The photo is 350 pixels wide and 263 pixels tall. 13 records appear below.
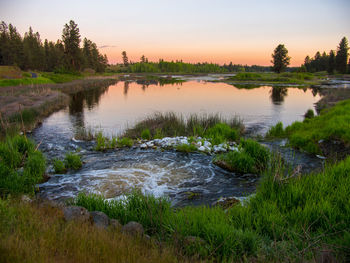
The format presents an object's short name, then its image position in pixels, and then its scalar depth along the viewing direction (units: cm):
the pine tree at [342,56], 9362
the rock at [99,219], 438
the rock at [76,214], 436
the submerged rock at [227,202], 637
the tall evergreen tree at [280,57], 9081
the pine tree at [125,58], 18938
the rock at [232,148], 1207
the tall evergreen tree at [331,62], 9806
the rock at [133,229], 406
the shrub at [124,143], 1366
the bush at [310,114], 2286
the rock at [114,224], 423
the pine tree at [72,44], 8394
